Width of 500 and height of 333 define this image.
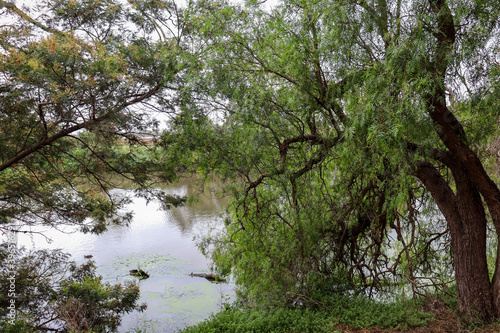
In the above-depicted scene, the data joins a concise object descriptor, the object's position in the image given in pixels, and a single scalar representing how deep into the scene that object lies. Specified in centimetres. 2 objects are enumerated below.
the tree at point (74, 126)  442
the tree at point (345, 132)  357
